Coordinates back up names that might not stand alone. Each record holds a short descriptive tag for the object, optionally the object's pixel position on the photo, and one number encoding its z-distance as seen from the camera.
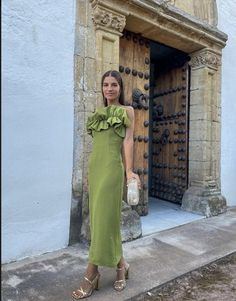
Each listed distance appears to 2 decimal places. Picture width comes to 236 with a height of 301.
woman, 1.58
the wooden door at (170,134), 3.54
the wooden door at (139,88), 2.90
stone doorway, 2.31
